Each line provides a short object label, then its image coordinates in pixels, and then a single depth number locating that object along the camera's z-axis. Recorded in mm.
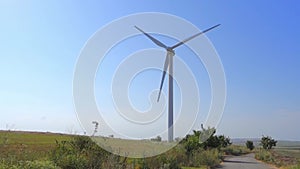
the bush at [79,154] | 12128
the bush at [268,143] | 69500
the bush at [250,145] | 76812
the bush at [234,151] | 59300
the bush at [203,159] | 26066
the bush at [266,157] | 38281
